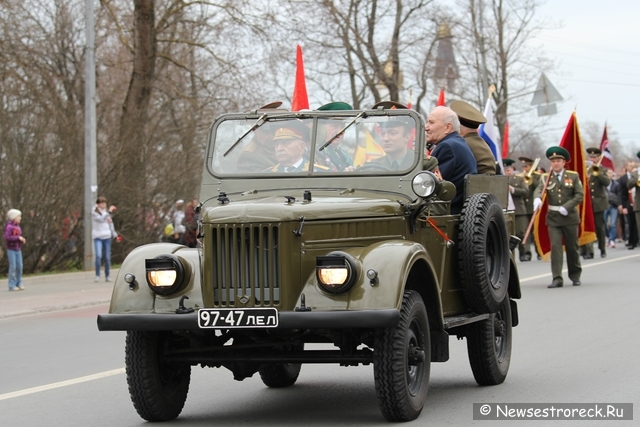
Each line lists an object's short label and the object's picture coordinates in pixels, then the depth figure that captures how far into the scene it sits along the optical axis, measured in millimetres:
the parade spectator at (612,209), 30406
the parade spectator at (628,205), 28188
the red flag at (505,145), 30620
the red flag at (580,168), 20219
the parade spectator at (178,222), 27453
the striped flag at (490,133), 16859
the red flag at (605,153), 28375
